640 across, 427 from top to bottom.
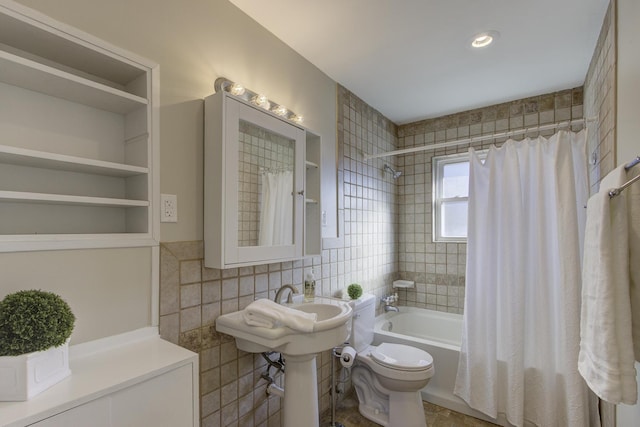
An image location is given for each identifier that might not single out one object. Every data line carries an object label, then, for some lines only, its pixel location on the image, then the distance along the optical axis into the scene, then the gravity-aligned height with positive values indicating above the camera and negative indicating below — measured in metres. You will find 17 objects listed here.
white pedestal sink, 1.29 -0.58
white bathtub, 2.25 -1.11
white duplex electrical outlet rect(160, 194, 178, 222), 1.24 +0.03
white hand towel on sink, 1.27 -0.44
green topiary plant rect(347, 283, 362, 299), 2.28 -0.58
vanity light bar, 1.48 +0.63
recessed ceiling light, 1.78 +1.07
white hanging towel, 0.83 -0.27
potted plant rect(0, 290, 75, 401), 0.71 -0.30
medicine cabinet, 1.34 +0.15
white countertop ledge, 0.69 -0.46
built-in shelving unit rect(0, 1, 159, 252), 0.91 +0.27
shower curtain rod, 1.84 +0.54
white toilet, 1.89 -1.05
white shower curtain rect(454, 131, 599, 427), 1.83 -0.46
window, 3.05 +0.18
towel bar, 0.87 +0.08
